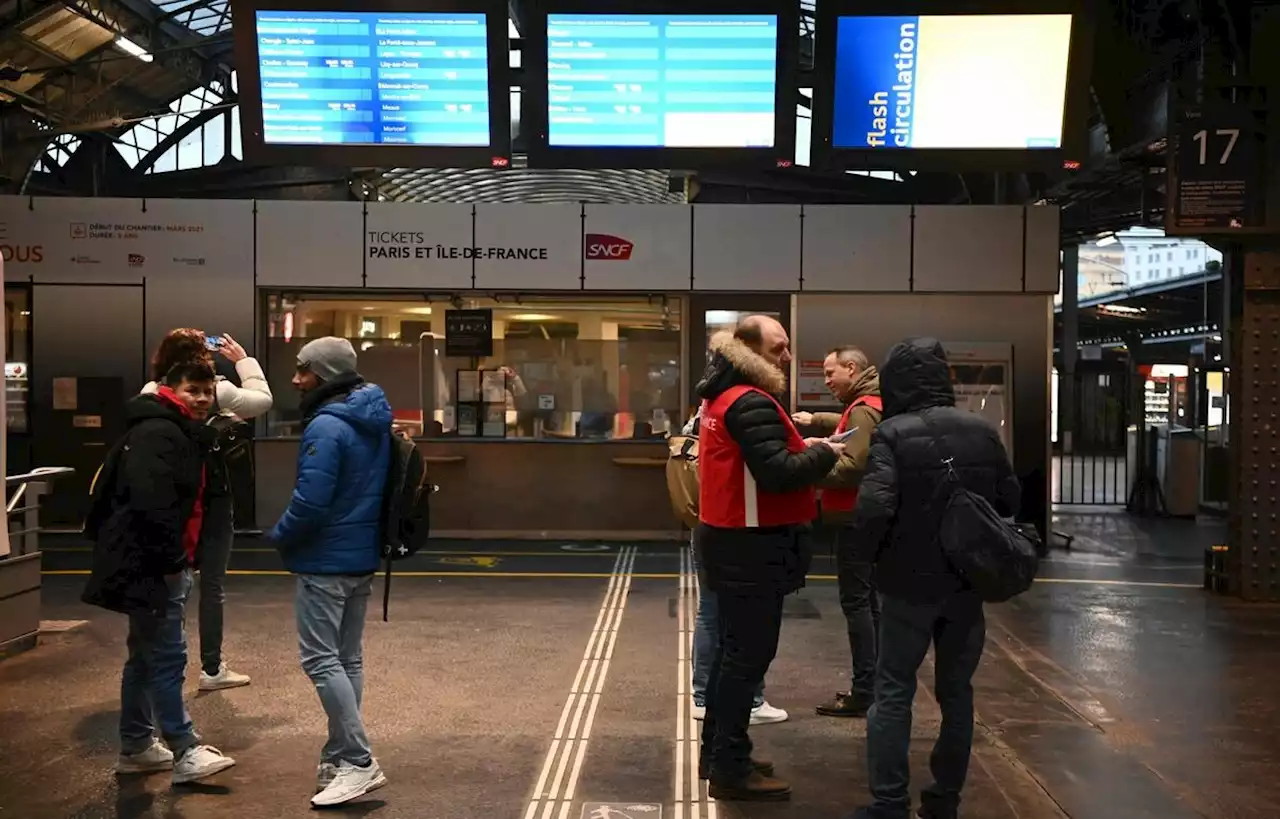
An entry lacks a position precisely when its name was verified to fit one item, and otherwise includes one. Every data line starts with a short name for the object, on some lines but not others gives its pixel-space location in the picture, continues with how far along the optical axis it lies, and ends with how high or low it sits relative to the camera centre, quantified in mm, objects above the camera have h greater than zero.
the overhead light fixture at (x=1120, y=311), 24297 +1850
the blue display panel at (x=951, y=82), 7938 +2283
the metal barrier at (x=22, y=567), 6301 -1075
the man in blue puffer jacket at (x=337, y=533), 3928 -538
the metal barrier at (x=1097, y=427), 16453 -673
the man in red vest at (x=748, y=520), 3982 -490
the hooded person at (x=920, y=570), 3662 -608
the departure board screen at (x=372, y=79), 7984 +2299
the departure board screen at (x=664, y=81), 7891 +2261
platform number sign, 7910 +1602
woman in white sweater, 4863 -692
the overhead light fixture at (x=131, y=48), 14336 +4552
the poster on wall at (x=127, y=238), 10922 +1496
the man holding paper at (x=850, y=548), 5000 -762
